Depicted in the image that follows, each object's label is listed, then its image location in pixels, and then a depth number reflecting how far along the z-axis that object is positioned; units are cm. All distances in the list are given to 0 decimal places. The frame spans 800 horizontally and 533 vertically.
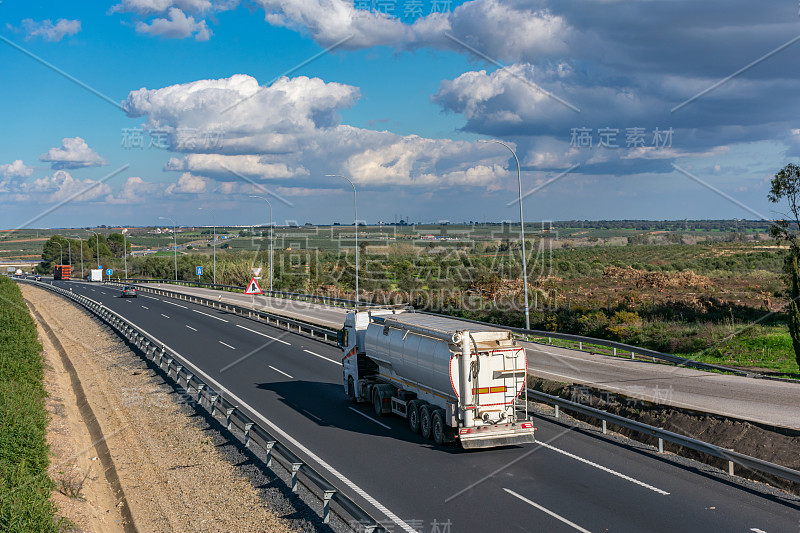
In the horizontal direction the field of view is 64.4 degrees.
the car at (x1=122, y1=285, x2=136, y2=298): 6600
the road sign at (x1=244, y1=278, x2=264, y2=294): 3747
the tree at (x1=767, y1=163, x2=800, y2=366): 2923
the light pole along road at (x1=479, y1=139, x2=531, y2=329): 3198
